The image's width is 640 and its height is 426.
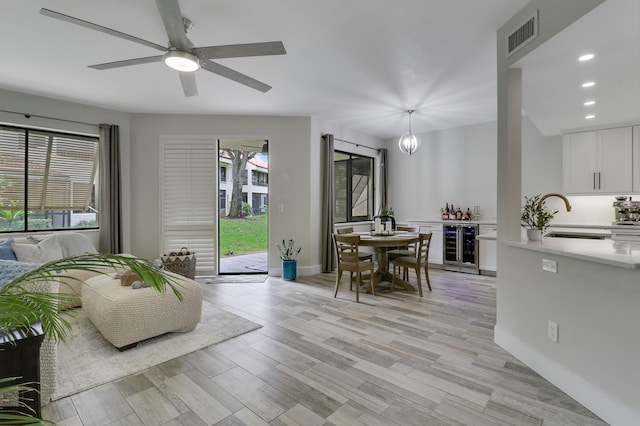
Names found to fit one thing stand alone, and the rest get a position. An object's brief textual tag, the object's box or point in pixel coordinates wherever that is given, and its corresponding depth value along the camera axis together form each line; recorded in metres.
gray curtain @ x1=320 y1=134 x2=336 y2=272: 5.61
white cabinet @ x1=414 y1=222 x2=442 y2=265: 6.01
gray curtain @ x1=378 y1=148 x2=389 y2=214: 7.00
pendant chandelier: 4.82
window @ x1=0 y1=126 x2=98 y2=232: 4.17
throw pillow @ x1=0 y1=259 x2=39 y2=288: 1.99
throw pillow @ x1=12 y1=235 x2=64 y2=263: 3.56
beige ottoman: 2.59
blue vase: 5.11
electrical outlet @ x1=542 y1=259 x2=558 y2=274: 2.22
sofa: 1.99
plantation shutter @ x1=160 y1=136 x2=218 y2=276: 5.23
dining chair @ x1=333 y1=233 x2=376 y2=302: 4.00
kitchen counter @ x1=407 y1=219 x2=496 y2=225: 5.45
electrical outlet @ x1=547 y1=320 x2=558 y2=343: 2.20
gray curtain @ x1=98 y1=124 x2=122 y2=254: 4.79
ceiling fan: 1.98
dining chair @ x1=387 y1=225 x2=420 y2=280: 4.71
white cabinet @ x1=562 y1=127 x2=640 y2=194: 4.25
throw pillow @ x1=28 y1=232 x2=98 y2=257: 4.04
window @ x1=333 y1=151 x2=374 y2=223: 6.67
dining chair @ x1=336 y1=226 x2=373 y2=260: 4.69
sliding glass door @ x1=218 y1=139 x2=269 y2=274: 6.11
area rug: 2.24
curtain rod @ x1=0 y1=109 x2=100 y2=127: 4.15
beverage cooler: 5.58
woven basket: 4.60
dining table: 4.13
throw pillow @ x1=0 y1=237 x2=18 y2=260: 3.40
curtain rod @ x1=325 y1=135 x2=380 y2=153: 6.09
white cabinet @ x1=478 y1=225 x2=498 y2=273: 5.42
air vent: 2.31
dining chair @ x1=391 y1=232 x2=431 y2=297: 4.24
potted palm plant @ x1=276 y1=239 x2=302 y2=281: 5.11
